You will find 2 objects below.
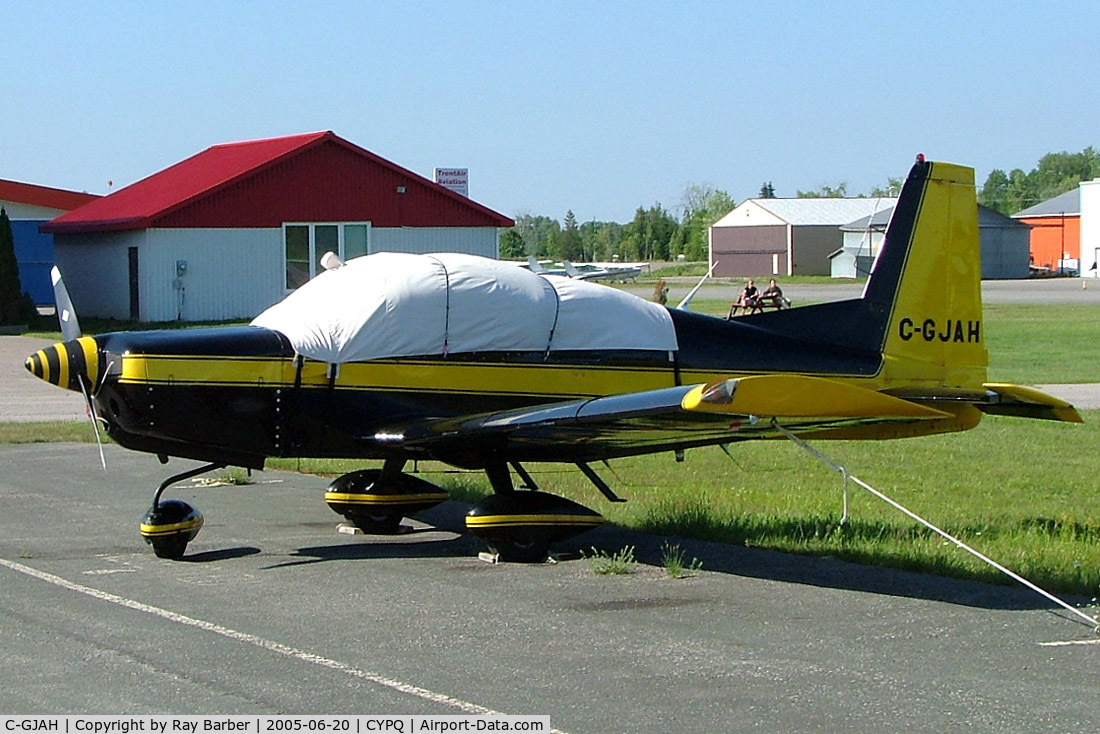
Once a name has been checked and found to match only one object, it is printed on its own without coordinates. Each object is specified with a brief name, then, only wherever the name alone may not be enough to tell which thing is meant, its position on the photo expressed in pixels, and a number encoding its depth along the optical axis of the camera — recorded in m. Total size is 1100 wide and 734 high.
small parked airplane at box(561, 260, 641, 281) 58.84
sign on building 55.00
